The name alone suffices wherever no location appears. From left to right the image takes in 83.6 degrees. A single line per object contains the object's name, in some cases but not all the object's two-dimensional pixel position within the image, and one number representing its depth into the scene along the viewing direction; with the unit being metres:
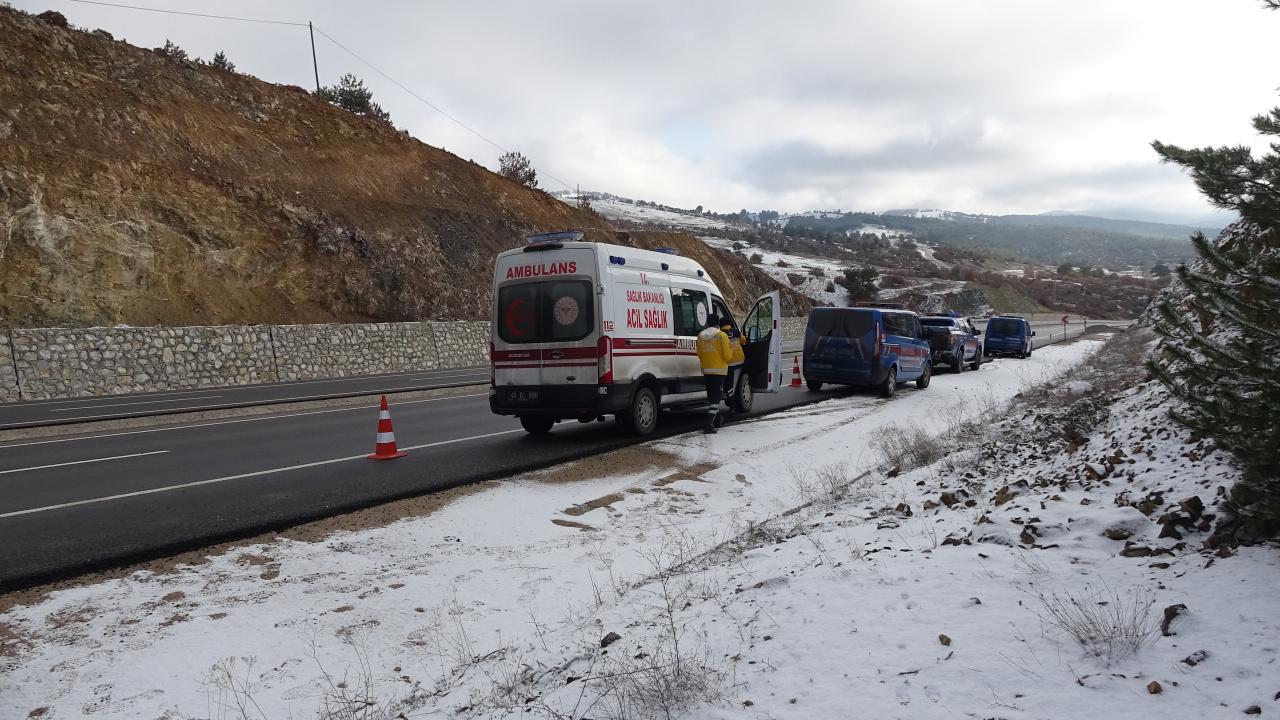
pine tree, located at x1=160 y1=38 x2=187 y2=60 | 32.65
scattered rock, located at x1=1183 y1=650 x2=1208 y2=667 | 2.66
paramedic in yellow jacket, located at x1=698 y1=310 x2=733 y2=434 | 11.09
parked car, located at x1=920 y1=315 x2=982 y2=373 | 22.03
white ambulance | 9.79
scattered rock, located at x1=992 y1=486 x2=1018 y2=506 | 5.15
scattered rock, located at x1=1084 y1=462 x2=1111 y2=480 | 5.14
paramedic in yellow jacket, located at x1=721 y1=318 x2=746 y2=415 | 11.61
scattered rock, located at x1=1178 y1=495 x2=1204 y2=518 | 3.93
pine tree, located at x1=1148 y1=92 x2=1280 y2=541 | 3.19
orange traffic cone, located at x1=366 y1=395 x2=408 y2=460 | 9.16
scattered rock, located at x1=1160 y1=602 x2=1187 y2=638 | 2.92
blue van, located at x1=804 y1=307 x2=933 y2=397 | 15.66
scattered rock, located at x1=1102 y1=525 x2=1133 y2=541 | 3.99
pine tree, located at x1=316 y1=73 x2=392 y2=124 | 43.22
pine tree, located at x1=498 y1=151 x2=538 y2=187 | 53.34
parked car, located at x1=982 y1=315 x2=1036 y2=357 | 28.88
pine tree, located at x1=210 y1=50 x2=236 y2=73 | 36.50
